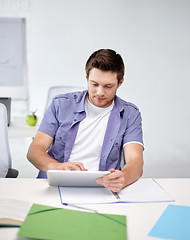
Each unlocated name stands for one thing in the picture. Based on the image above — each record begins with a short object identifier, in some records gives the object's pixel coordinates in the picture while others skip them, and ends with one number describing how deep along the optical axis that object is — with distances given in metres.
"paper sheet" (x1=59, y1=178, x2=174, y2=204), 1.18
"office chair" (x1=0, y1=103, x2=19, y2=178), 1.75
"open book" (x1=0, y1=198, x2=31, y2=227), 0.95
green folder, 0.88
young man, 1.65
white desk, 0.96
